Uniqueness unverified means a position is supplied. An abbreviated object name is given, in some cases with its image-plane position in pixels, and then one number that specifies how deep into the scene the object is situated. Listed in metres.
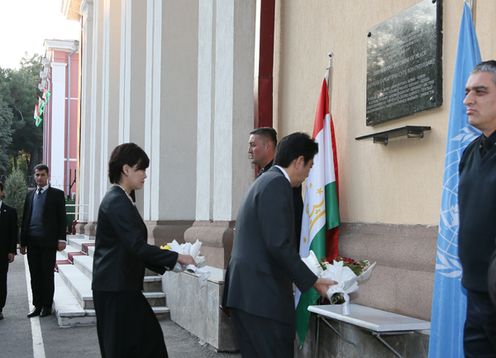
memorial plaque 4.43
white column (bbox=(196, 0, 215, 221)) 8.02
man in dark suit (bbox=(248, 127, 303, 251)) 5.38
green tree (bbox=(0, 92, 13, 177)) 48.14
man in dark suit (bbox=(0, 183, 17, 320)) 9.29
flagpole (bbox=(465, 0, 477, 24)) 4.07
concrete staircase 8.46
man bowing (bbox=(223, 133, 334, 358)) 3.49
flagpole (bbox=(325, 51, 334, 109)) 5.86
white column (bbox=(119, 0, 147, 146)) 12.93
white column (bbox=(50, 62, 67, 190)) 42.44
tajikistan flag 5.27
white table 3.88
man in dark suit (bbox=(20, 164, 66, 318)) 9.20
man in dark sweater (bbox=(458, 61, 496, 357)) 2.50
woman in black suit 4.22
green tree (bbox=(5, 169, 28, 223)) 30.66
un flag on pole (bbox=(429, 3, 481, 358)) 3.40
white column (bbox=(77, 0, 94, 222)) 21.47
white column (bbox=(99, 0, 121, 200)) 16.59
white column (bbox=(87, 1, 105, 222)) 18.94
